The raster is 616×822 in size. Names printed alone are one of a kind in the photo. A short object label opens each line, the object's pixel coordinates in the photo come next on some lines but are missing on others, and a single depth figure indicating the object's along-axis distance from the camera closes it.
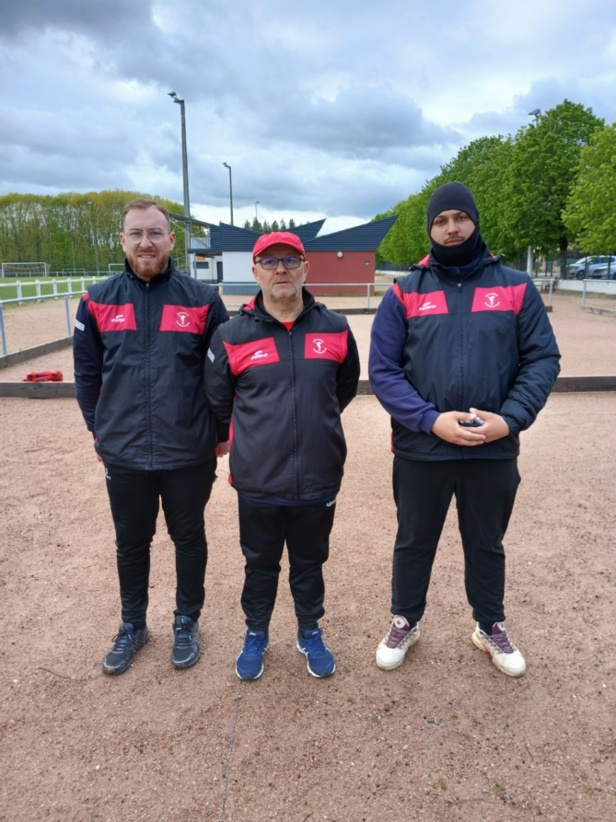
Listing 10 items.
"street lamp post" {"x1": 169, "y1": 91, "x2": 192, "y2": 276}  25.22
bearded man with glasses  2.39
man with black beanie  2.24
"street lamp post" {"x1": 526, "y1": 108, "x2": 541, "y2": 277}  30.39
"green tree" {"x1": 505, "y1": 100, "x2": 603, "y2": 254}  28.92
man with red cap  2.28
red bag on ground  7.94
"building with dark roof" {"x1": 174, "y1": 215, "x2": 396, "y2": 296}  32.78
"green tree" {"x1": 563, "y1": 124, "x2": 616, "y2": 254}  21.98
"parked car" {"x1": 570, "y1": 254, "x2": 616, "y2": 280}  32.72
